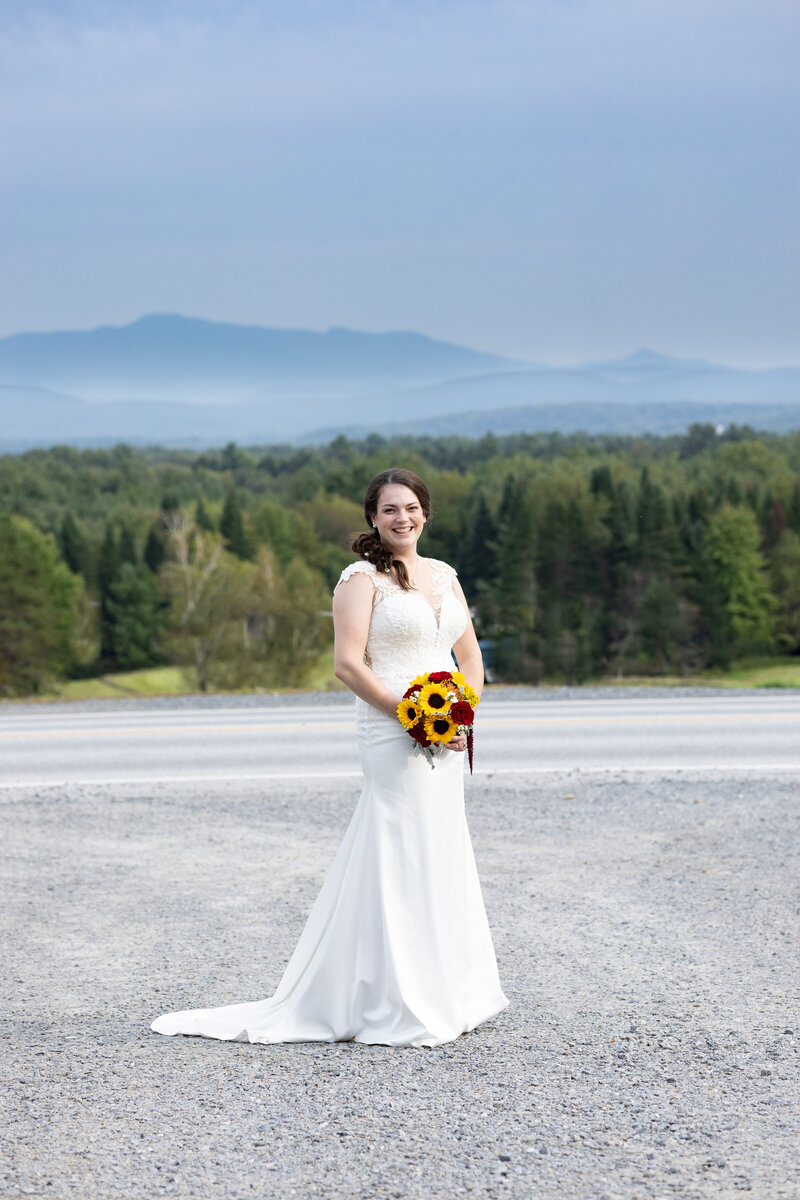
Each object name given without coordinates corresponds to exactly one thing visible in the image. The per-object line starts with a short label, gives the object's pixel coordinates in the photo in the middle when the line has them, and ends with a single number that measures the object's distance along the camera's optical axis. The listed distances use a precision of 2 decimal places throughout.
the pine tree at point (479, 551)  107.00
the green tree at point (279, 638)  54.47
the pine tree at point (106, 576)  93.06
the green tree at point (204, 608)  53.88
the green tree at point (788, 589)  93.38
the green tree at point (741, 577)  91.88
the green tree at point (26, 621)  69.94
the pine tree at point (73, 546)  102.71
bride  5.19
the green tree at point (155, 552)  97.25
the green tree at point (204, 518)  107.31
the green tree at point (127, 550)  97.81
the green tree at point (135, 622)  91.25
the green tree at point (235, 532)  106.19
